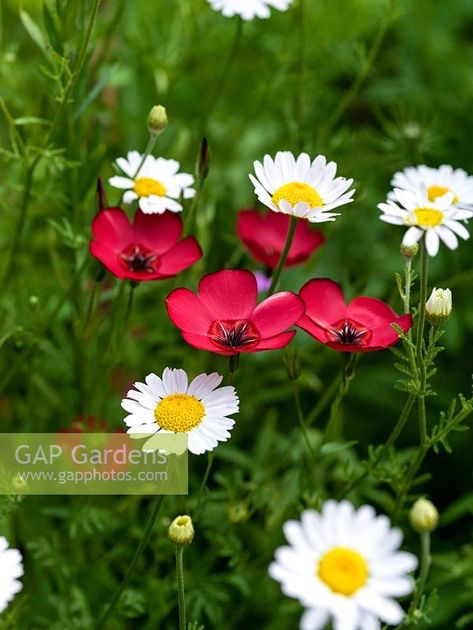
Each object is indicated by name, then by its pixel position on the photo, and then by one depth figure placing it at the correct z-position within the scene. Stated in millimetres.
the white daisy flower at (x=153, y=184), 420
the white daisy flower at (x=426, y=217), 387
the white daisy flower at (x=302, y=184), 396
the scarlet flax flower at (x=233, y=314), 386
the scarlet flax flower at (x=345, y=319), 395
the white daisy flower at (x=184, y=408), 366
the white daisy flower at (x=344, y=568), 311
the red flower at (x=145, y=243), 420
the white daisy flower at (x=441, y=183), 413
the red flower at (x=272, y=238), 460
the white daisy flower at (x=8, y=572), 337
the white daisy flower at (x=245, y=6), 458
